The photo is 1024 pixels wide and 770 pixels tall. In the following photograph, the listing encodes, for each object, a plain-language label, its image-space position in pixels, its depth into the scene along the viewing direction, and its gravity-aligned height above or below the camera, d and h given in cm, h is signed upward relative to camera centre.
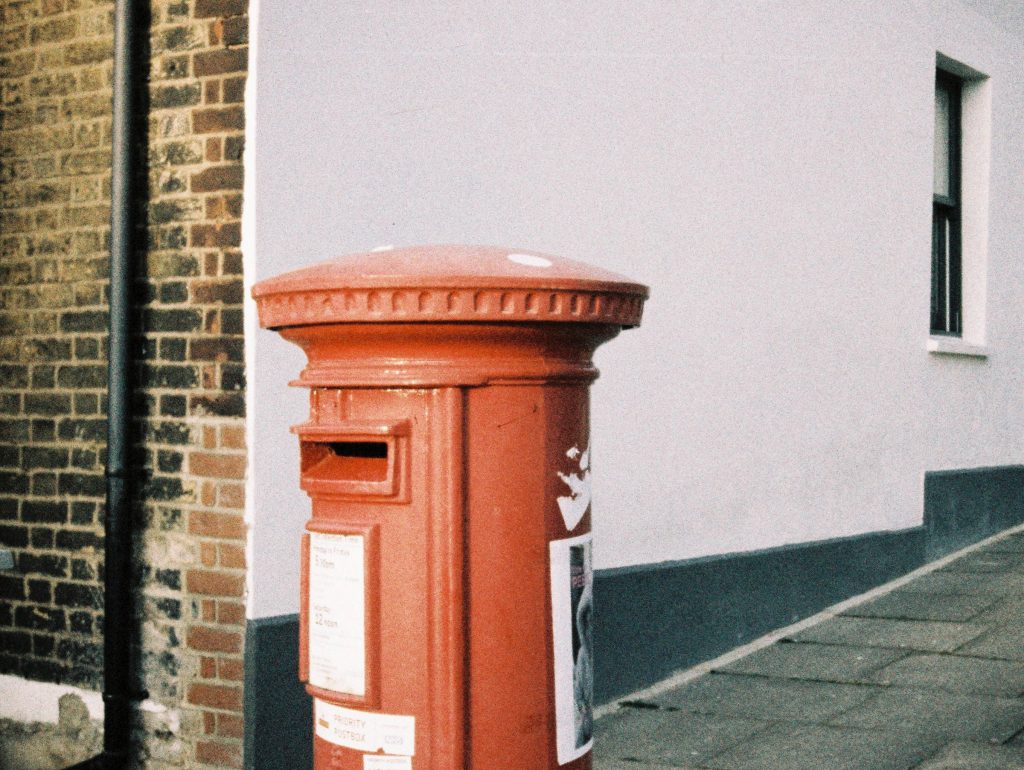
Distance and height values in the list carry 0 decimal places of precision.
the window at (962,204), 877 +133
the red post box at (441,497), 250 -18
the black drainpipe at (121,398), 463 +1
